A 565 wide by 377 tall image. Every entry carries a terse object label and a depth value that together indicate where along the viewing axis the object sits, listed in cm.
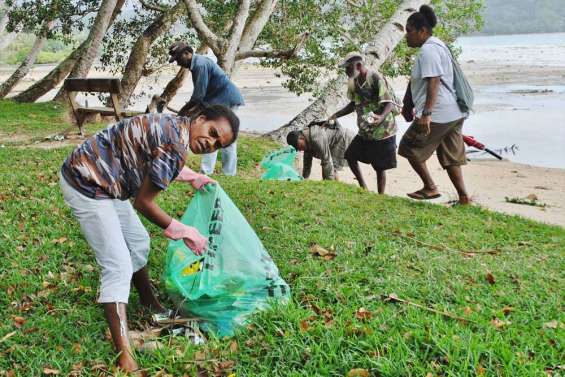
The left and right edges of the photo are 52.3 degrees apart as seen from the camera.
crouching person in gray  712
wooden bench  944
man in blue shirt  660
